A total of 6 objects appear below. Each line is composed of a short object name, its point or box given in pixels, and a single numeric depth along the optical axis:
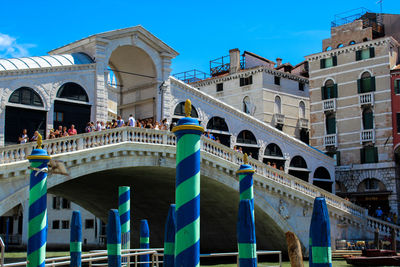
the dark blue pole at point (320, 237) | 7.71
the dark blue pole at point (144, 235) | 14.91
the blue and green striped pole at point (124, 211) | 15.07
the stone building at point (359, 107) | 32.25
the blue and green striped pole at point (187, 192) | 7.47
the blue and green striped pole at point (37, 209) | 10.00
